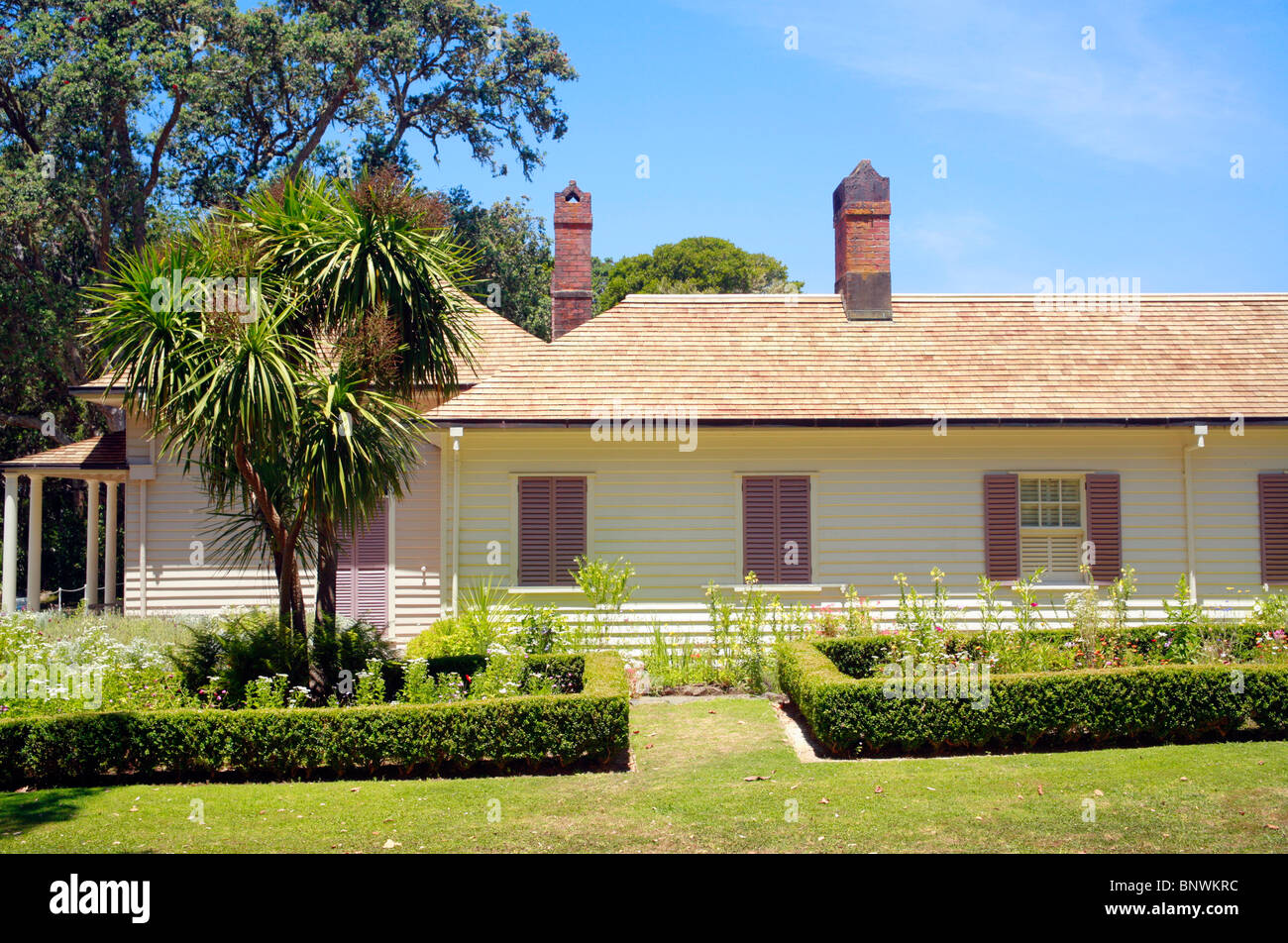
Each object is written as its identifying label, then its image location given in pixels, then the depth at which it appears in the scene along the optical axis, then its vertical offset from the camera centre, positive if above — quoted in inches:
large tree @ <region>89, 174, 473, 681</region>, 351.3 +71.9
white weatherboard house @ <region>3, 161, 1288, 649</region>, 535.8 +24.1
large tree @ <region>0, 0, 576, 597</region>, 935.0 +458.3
